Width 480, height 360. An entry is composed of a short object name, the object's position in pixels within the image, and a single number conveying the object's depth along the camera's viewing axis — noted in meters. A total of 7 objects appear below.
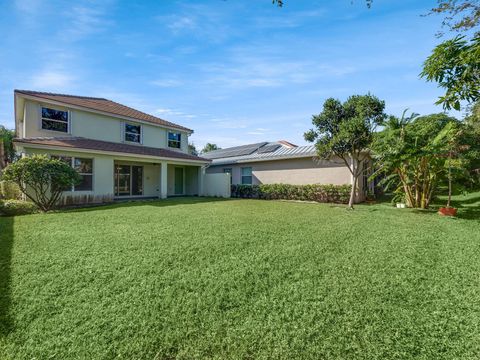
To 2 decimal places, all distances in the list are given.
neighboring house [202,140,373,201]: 15.51
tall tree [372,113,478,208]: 9.81
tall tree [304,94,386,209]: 10.89
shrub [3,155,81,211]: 10.30
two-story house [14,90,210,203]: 13.35
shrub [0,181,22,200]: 13.18
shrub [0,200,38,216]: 10.13
